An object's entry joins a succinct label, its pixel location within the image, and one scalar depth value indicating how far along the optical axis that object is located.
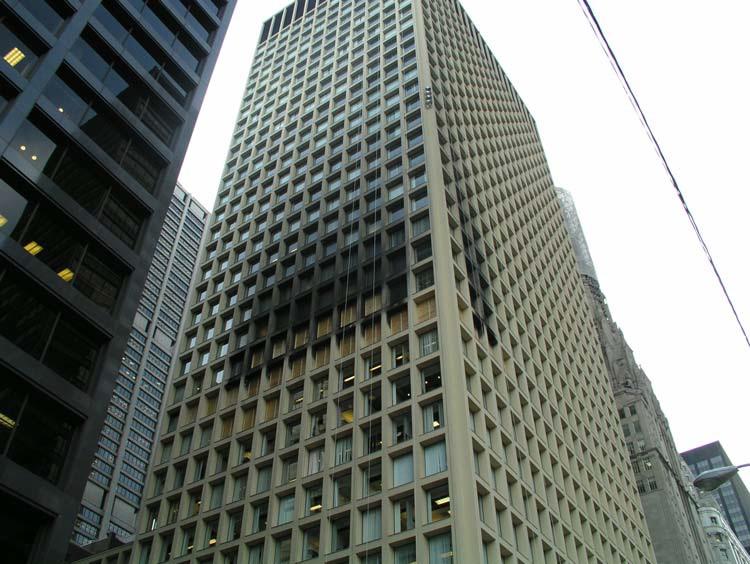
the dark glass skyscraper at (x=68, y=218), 25.17
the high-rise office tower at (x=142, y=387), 121.94
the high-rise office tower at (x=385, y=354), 40.66
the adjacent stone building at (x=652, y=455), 105.75
